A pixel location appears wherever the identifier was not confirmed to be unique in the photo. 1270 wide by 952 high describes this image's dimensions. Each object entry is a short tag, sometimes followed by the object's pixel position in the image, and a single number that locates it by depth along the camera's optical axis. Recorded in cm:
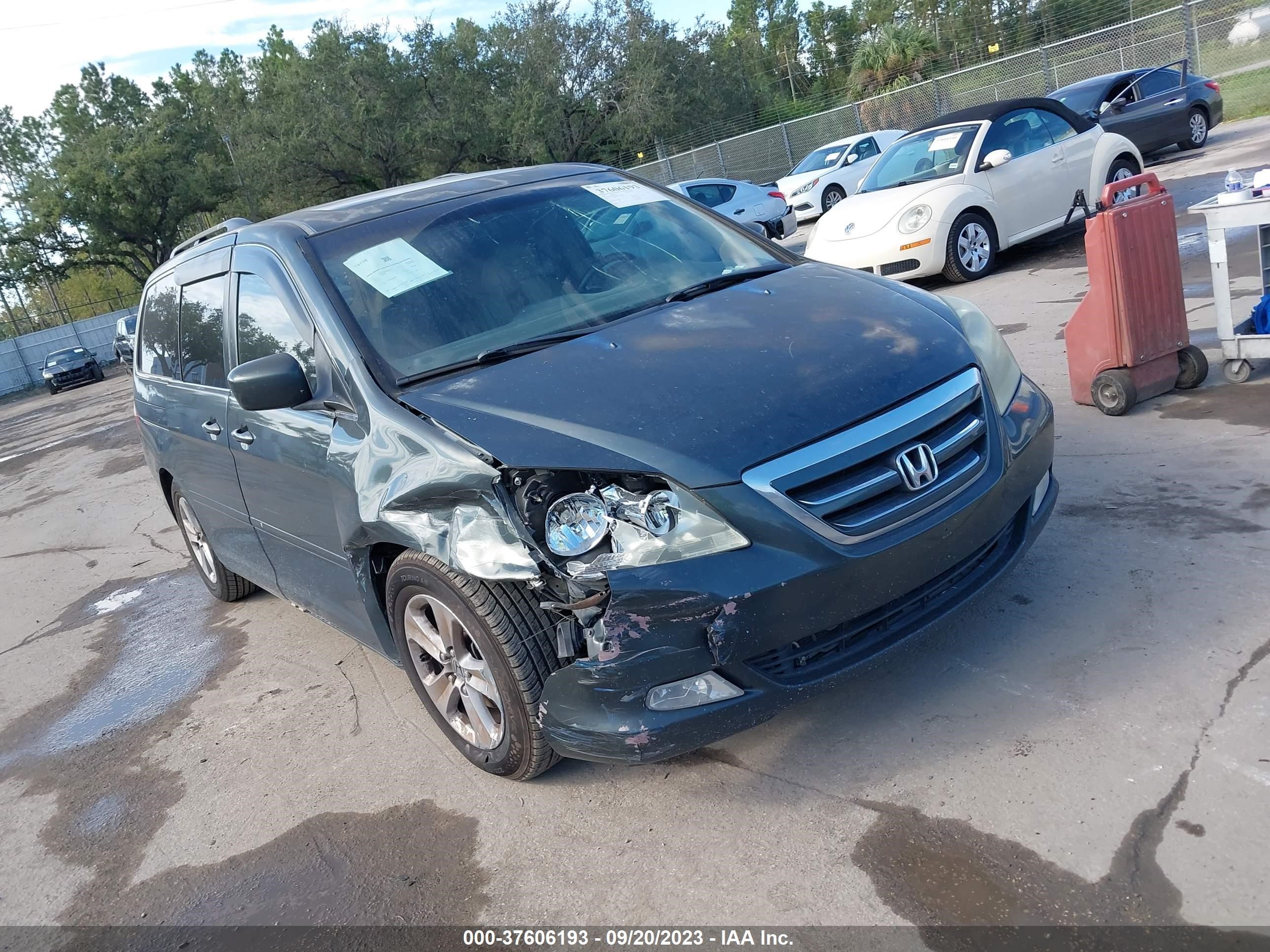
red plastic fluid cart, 504
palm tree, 4972
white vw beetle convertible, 979
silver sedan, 1861
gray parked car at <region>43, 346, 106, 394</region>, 3219
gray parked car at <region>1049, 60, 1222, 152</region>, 1617
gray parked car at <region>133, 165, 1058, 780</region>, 272
